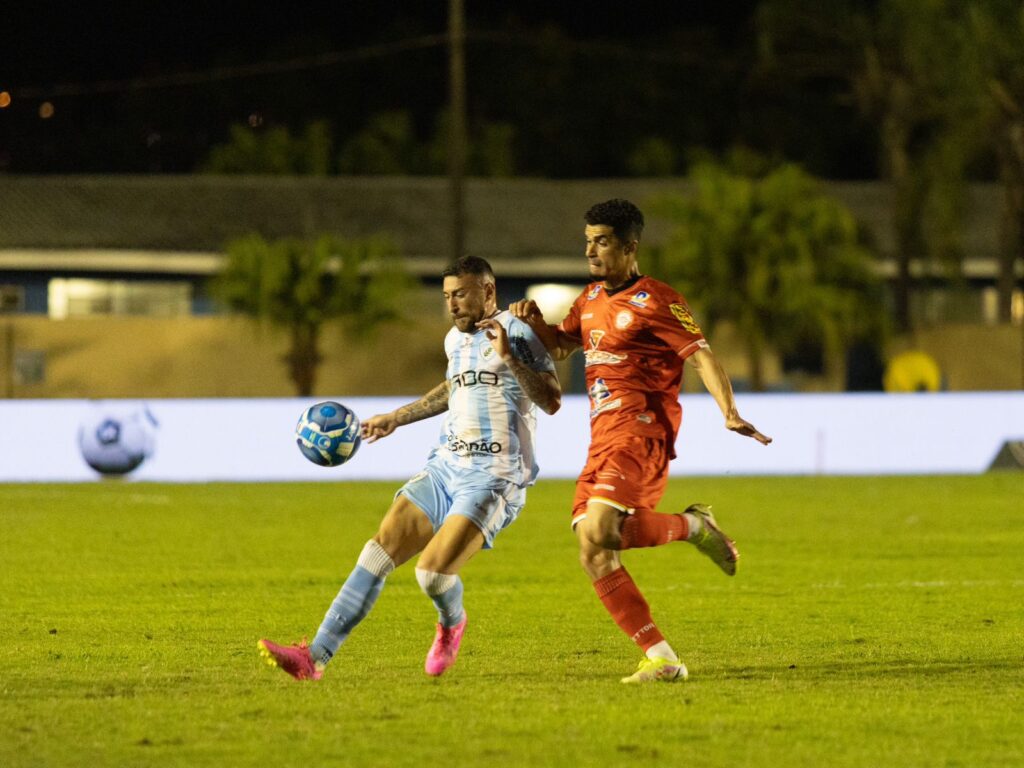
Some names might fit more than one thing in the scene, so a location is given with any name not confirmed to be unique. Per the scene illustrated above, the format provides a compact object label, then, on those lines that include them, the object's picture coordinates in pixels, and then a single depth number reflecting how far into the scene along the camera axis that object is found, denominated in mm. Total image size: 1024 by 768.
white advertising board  46344
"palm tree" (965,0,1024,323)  77875
